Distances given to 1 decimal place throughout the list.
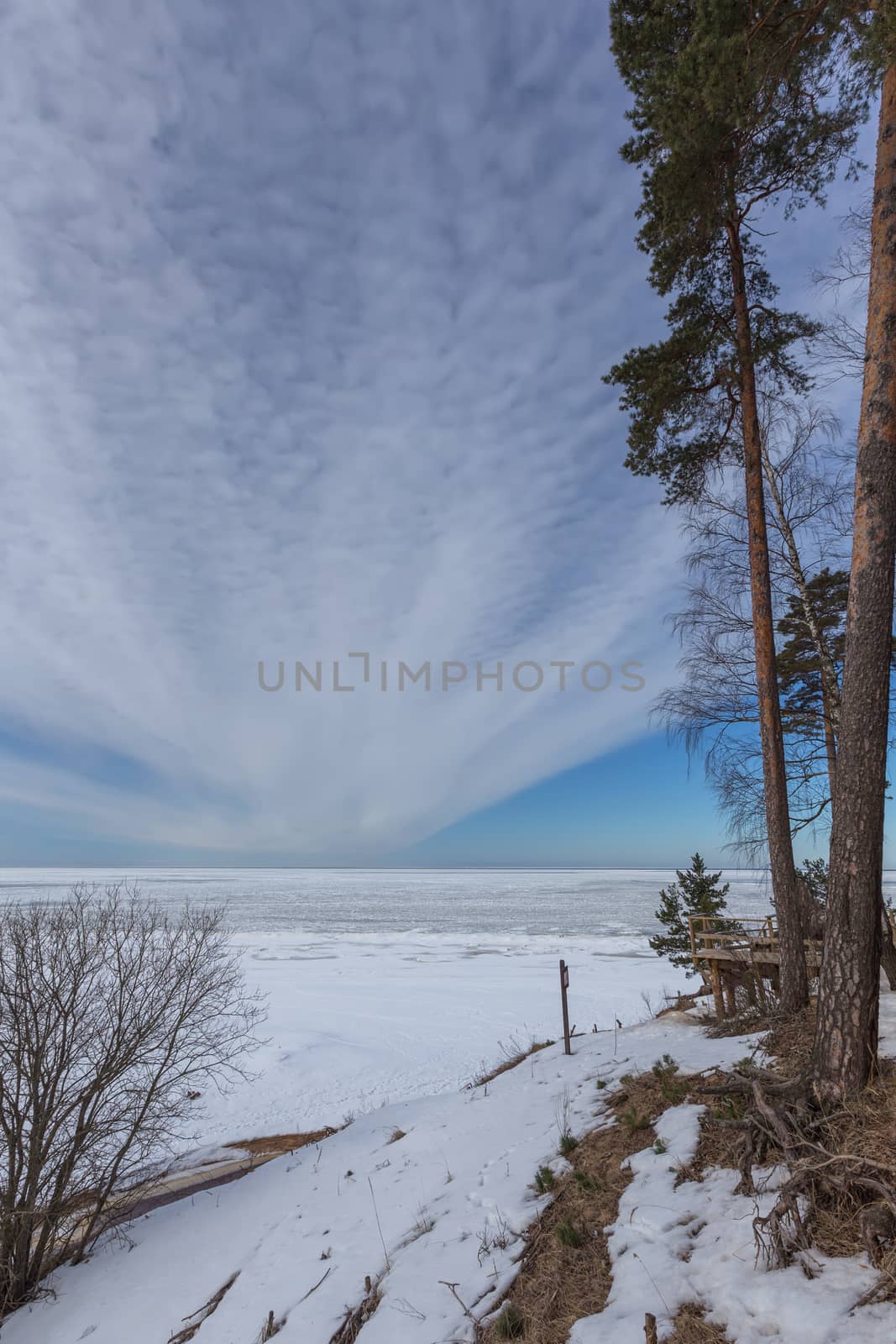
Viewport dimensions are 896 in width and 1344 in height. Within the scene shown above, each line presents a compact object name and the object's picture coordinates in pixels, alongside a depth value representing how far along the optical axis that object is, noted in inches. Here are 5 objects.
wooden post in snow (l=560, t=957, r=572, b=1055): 411.8
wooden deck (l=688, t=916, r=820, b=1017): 440.5
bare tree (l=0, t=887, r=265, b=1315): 391.5
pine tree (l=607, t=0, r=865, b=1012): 251.6
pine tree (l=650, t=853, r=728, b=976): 794.8
